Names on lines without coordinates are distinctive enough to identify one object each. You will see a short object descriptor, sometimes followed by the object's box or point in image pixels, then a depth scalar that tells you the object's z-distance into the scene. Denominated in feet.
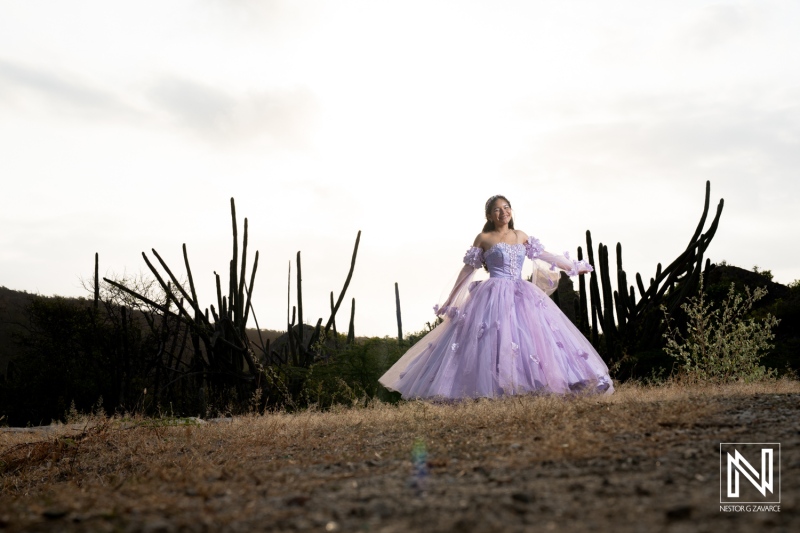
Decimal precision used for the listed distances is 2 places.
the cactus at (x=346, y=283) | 45.18
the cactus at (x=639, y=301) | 40.92
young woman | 27.37
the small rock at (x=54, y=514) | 12.14
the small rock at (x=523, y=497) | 11.87
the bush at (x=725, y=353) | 32.71
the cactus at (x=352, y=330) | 51.77
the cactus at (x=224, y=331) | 43.50
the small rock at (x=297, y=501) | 12.50
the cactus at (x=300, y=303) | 45.84
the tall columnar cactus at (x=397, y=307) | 68.74
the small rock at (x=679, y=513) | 10.59
